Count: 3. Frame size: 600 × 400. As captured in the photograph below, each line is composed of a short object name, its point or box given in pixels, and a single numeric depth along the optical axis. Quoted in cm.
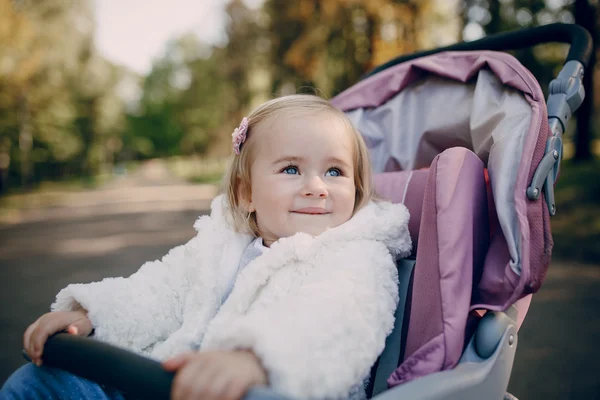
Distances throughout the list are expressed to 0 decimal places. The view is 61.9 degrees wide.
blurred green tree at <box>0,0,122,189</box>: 1181
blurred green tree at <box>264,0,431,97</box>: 945
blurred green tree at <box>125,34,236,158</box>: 2383
